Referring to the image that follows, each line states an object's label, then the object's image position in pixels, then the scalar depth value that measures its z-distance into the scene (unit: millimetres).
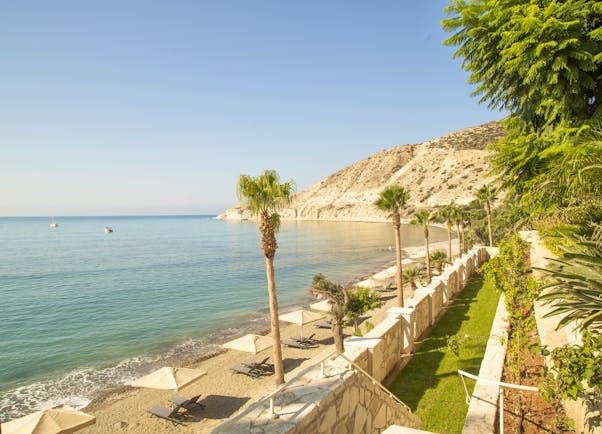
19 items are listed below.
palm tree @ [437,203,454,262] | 38469
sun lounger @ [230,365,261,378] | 18078
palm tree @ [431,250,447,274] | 37438
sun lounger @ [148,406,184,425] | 14211
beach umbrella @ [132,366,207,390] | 14547
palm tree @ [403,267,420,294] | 32562
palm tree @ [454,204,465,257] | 38728
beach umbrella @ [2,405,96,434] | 10789
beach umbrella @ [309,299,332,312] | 26388
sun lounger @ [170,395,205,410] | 14664
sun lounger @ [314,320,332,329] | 25750
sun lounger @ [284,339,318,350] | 21809
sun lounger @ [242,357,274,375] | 18500
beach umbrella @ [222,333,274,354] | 18453
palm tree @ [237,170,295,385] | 13403
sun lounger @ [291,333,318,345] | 22328
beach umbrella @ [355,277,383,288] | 33281
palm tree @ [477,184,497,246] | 36988
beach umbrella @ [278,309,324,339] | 22141
